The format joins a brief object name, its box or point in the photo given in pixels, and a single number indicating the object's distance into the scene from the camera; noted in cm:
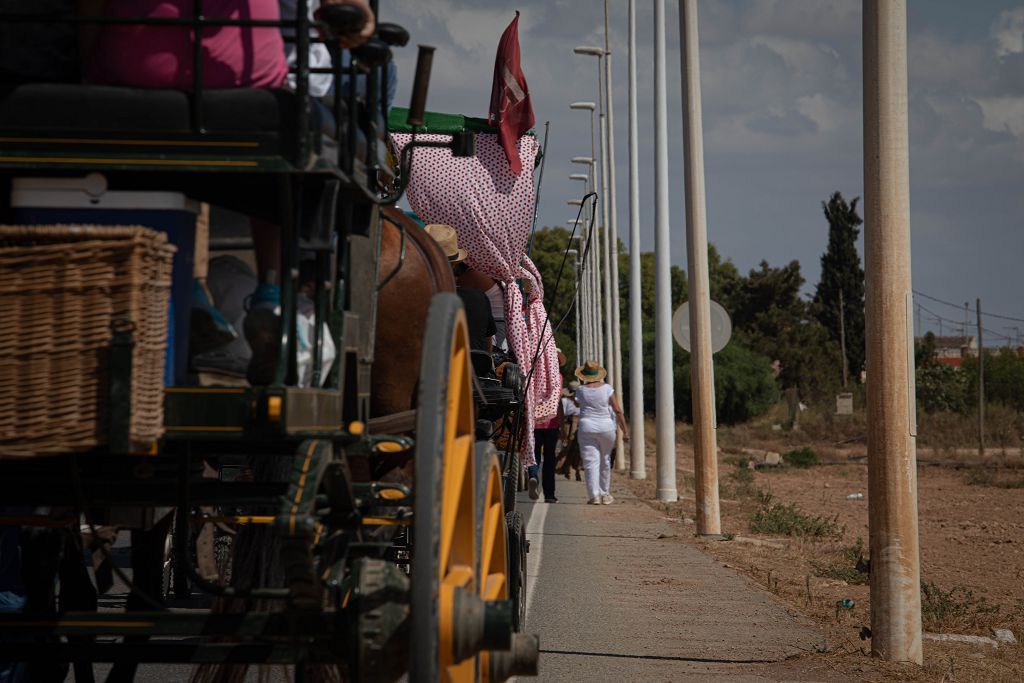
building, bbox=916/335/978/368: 17280
